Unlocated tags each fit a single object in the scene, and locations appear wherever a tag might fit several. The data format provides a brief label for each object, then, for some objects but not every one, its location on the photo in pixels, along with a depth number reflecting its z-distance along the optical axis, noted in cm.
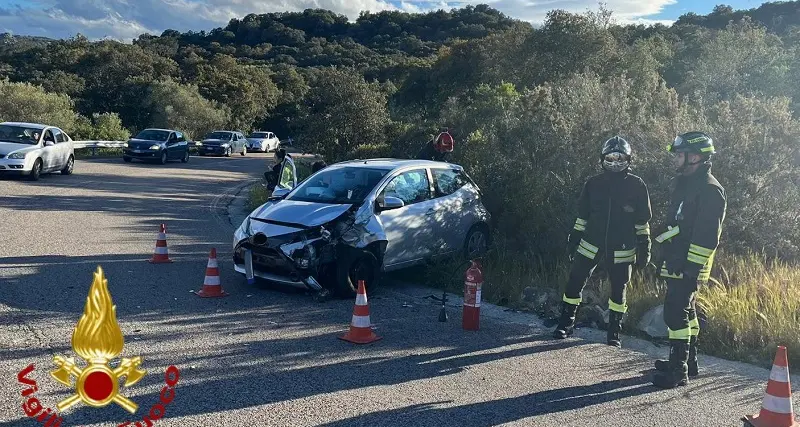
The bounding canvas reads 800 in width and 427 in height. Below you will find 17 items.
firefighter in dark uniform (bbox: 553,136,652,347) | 637
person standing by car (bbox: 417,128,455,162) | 1255
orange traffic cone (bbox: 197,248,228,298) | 784
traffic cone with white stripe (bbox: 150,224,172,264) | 958
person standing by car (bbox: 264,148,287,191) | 1250
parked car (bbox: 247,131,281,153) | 4744
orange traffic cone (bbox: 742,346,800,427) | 454
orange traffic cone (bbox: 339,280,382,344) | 641
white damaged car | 795
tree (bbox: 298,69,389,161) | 2056
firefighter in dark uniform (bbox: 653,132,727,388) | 543
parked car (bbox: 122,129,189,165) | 2873
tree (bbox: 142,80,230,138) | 4628
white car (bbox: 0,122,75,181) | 1852
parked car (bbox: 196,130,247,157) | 3966
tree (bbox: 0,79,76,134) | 3203
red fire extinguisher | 688
